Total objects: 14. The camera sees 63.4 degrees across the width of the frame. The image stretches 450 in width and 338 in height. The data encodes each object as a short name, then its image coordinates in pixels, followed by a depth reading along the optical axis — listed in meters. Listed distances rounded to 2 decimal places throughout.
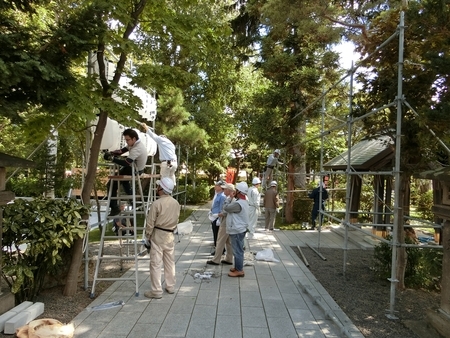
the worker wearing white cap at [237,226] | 6.79
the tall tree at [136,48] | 5.42
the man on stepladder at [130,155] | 6.29
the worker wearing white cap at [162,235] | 5.55
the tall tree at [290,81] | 13.38
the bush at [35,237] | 4.76
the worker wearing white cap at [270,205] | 13.02
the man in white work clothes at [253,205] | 11.77
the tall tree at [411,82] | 4.65
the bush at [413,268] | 6.75
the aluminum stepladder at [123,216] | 5.64
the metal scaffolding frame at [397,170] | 5.17
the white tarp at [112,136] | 6.71
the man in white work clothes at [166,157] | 7.59
